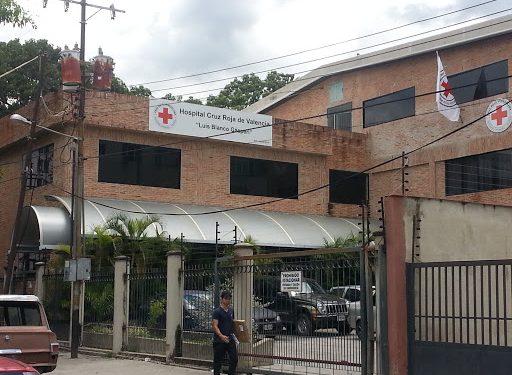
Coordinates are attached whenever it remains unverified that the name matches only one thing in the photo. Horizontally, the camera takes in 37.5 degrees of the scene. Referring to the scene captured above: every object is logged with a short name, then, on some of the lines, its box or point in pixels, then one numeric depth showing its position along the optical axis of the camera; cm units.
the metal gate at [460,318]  1062
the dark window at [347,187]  3372
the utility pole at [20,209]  2467
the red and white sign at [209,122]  2847
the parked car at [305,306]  1234
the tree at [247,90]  6259
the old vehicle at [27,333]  1305
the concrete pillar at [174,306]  1647
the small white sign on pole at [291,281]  1305
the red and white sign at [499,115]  2895
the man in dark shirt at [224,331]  1311
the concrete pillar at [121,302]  1878
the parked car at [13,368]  788
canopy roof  2555
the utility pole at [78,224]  1934
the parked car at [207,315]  1365
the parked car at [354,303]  1222
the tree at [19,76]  4659
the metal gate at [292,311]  1235
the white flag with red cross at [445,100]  2948
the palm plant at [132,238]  2264
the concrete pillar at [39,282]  2353
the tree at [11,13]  1603
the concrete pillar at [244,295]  1424
